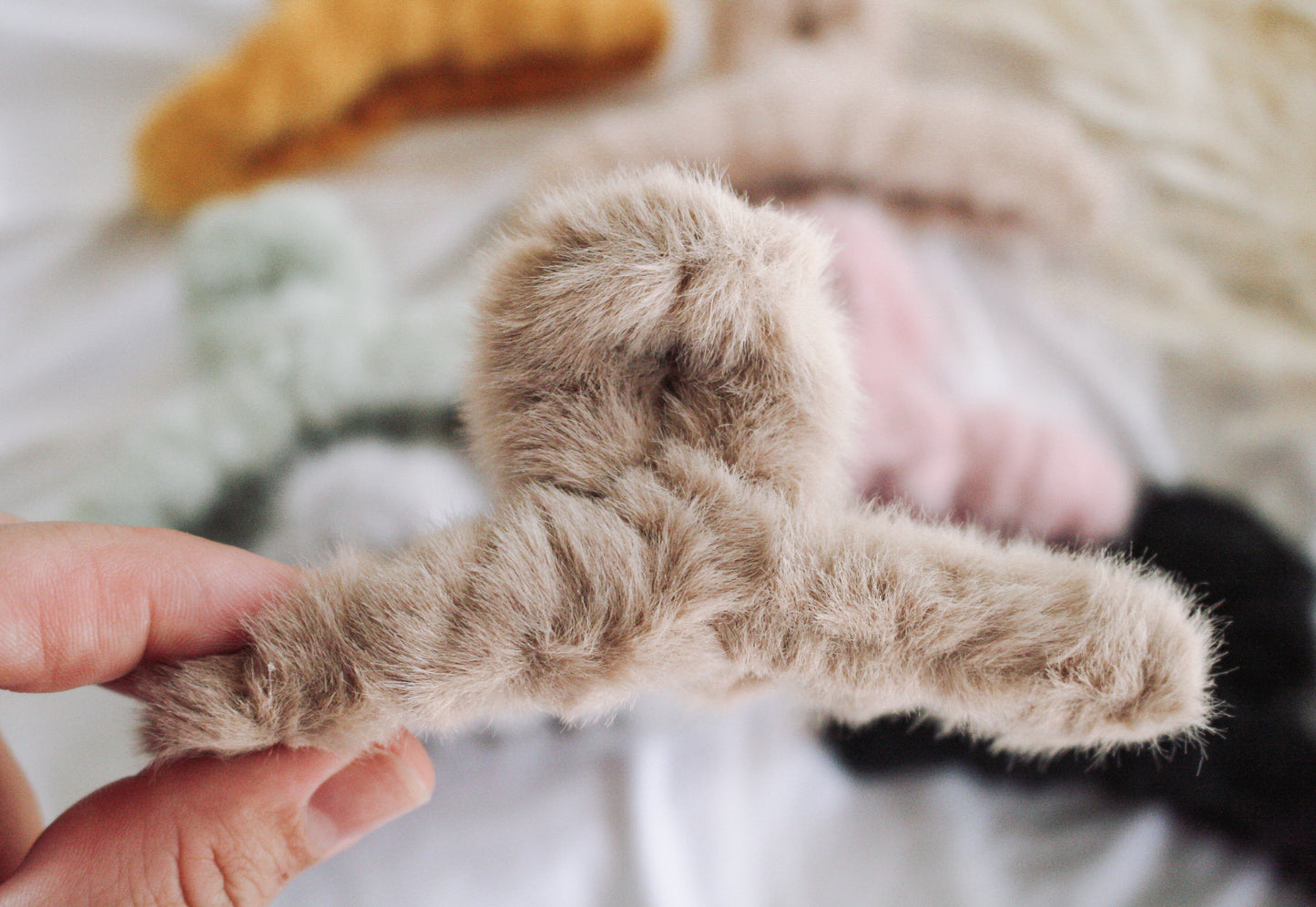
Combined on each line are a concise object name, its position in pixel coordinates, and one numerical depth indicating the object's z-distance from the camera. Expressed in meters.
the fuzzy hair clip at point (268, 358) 0.27
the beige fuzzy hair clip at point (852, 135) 0.31
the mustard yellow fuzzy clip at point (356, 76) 0.35
